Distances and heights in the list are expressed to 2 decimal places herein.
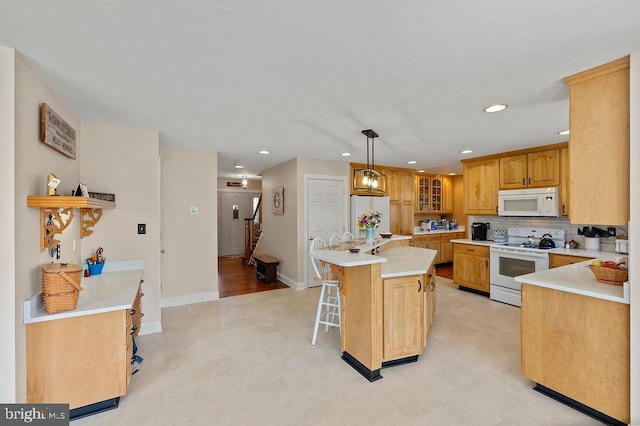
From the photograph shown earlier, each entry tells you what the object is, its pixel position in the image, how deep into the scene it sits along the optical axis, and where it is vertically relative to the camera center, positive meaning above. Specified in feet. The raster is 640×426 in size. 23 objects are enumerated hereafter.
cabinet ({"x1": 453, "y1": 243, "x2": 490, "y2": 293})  15.06 -3.03
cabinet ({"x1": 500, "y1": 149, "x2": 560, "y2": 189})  13.50 +2.06
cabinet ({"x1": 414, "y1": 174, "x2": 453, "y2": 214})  23.67 +1.50
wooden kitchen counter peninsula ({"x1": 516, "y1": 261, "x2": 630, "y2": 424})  5.89 -2.97
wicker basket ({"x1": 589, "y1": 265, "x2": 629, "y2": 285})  6.34 -1.47
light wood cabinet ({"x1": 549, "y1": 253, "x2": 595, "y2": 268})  11.63 -2.03
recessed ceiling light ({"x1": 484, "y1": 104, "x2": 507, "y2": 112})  8.38 +3.08
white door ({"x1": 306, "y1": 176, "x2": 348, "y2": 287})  16.89 +0.23
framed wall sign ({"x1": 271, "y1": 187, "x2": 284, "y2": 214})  18.28 +0.75
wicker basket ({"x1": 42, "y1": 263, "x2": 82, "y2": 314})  6.01 -1.61
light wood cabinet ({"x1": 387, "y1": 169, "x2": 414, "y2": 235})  20.13 +0.84
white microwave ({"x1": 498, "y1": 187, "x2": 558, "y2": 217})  13.44 +0.46
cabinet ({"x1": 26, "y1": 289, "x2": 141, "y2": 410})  6.00 -3.23
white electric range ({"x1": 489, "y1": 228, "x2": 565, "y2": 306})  12.98 -2.35
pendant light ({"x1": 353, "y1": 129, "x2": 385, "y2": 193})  11.03 +1.52
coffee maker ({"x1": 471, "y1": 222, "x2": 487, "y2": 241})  17.01 -1.21
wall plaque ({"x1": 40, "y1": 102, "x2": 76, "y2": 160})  6.59 +2.09
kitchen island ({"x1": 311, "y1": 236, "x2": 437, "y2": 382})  7.84 -2.88
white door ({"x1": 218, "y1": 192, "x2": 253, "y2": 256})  29.45 -0.73
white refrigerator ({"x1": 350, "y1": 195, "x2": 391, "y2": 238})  18.04 +0.23
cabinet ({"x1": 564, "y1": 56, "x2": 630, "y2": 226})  5.89 +1.45
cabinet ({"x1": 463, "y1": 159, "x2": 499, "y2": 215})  15.66 +1.39
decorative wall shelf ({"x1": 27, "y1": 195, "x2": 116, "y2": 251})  6.10 +0.05
